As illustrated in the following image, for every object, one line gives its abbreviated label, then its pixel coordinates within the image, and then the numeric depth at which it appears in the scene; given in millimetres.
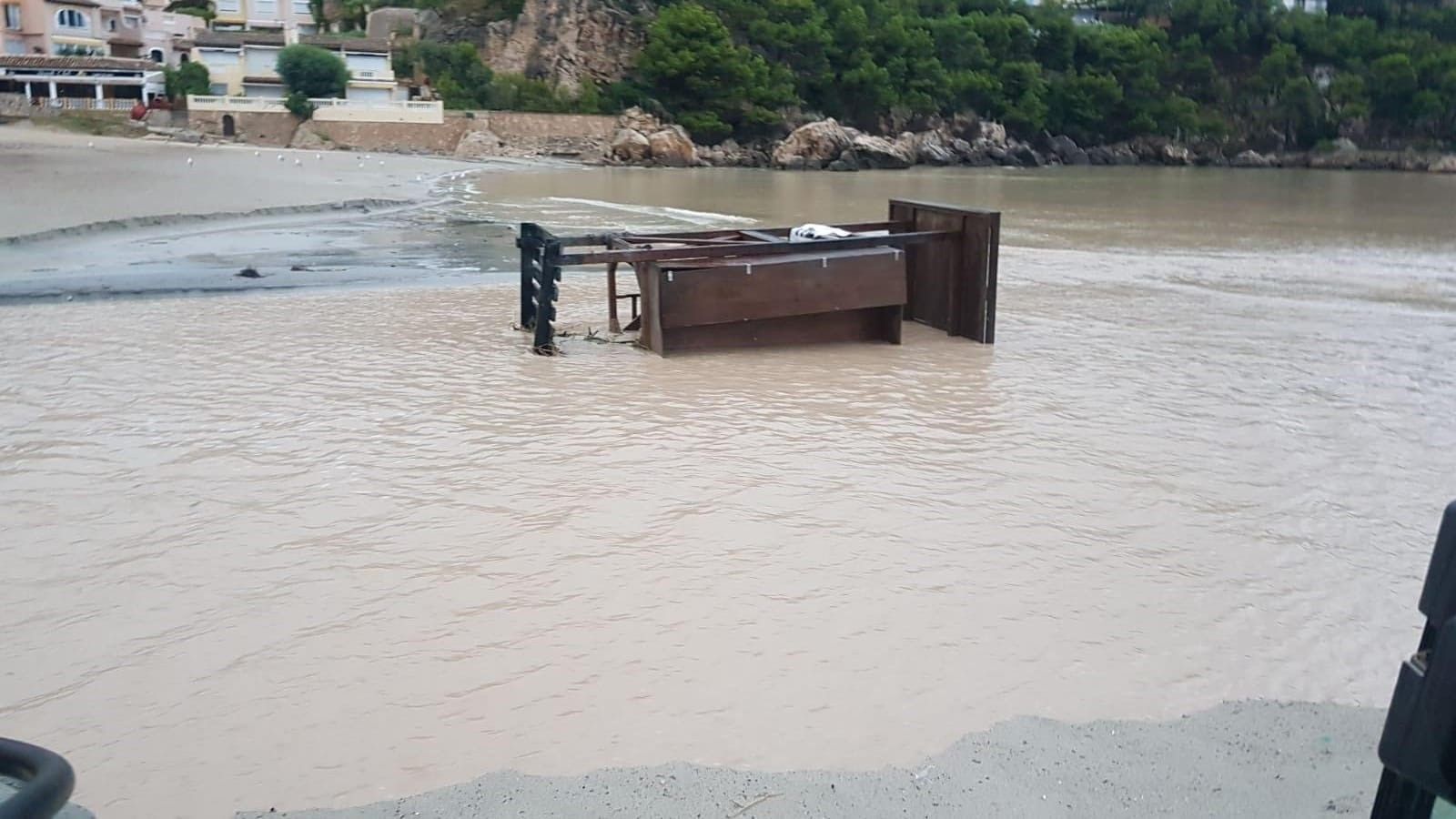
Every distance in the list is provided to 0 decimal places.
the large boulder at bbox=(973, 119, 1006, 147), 78000
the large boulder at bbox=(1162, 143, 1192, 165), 86062
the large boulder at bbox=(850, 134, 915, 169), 65062
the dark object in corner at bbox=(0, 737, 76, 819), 1647
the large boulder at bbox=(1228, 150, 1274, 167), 86000
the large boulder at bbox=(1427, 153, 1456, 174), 79669
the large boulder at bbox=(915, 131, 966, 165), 72312
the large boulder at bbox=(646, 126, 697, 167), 61312
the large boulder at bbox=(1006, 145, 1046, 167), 75812
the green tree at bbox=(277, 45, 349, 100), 62938
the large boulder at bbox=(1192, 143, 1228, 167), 87062
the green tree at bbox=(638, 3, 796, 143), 68688
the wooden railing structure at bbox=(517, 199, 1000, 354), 10797
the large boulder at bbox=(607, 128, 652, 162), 60656
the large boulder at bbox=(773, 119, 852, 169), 63656
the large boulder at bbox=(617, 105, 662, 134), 65000
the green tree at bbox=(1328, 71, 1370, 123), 91688
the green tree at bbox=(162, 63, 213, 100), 65062
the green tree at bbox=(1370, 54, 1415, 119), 90688
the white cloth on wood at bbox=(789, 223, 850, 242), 11922
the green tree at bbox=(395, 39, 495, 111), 67062
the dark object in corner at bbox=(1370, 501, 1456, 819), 1568
